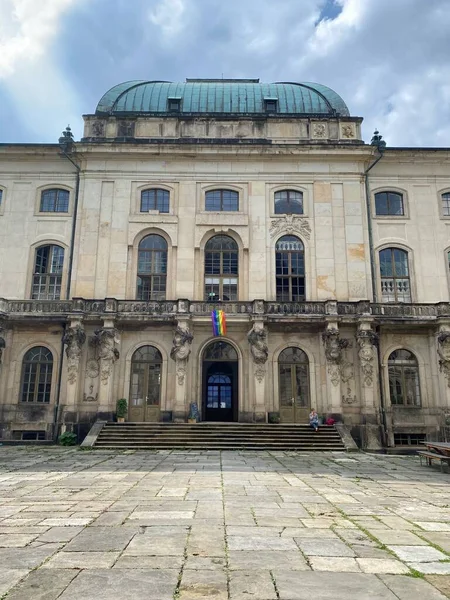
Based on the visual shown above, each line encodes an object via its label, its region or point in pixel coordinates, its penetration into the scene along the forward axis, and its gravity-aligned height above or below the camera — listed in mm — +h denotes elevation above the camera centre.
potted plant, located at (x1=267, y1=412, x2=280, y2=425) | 23953 -322
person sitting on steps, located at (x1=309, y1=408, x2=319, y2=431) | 22609 -413
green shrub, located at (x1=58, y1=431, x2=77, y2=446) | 22516 -1349
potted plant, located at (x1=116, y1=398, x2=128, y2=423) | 23734 +77
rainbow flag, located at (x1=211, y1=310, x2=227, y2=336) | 24078 +4459
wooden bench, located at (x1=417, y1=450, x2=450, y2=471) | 15094 -1447
